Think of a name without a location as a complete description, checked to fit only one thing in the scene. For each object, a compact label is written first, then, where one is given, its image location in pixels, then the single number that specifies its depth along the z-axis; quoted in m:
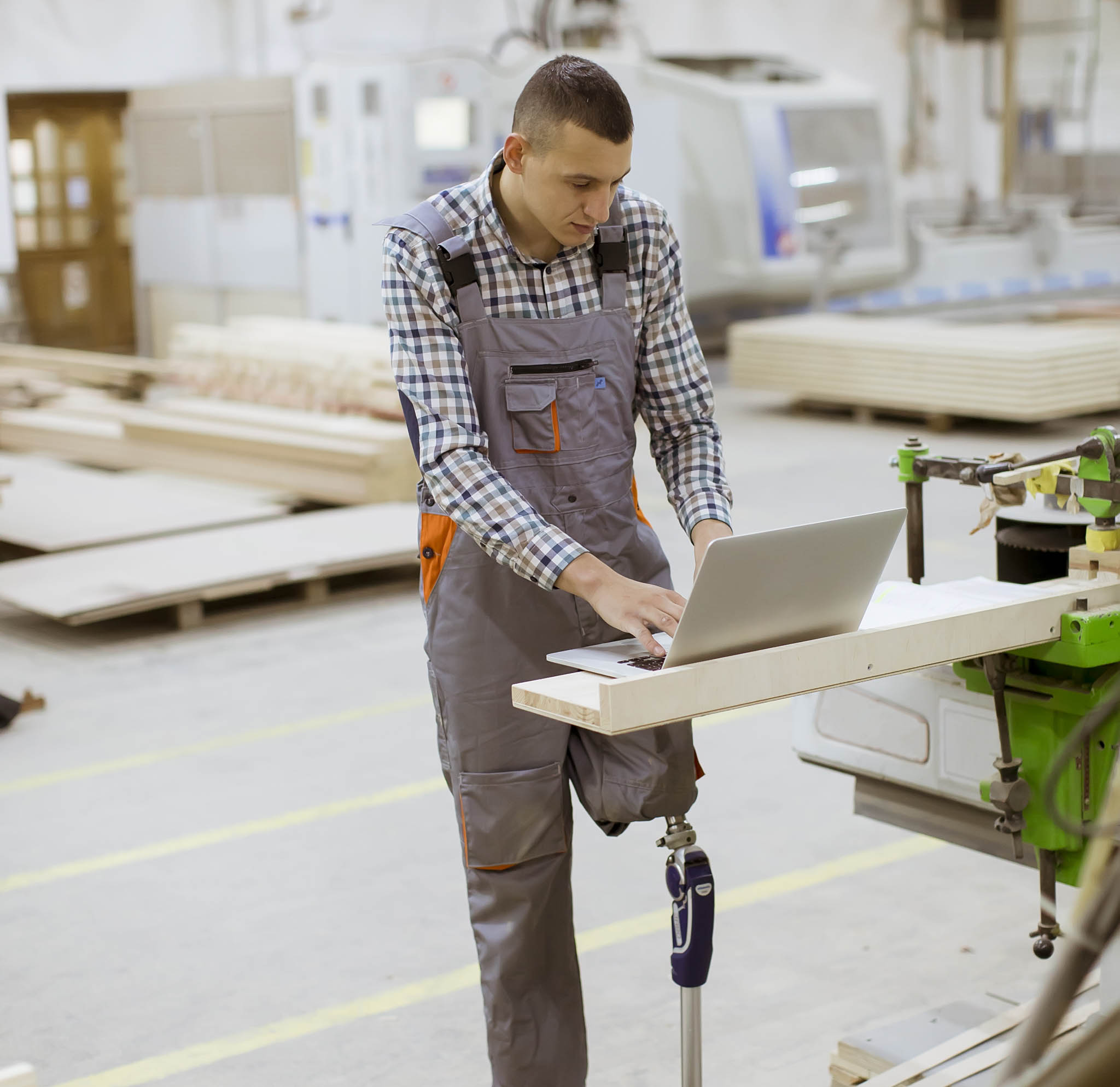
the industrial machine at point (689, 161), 11.42
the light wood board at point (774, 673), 1.97
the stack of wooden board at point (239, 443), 7.70
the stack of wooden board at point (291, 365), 8.38
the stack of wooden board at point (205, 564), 6.20
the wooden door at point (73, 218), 13.97
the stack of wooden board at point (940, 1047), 2.70
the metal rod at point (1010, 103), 18.92
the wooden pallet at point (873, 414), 10.45
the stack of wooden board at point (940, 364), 9.85
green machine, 2.55
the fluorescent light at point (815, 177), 13.47
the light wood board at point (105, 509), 7.27
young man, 2.27
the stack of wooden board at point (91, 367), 10.33
